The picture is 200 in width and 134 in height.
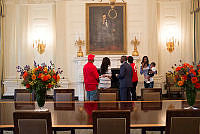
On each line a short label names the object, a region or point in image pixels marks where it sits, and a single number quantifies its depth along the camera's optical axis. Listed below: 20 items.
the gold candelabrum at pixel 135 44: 9.58
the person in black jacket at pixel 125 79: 6.02
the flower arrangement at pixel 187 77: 3.41
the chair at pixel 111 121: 2.57
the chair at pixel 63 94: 4.87
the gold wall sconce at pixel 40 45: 9.88
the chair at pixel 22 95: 4.87
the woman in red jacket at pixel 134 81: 7.32
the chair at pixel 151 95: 4.76
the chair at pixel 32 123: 2.62
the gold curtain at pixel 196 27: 9.06
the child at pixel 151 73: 7.71
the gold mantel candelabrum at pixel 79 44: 9.62
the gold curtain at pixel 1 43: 9.86
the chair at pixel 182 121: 2.60
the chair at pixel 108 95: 4.73
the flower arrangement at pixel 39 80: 3.53
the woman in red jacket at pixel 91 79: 5.62
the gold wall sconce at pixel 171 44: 9.73
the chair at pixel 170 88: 9.38
